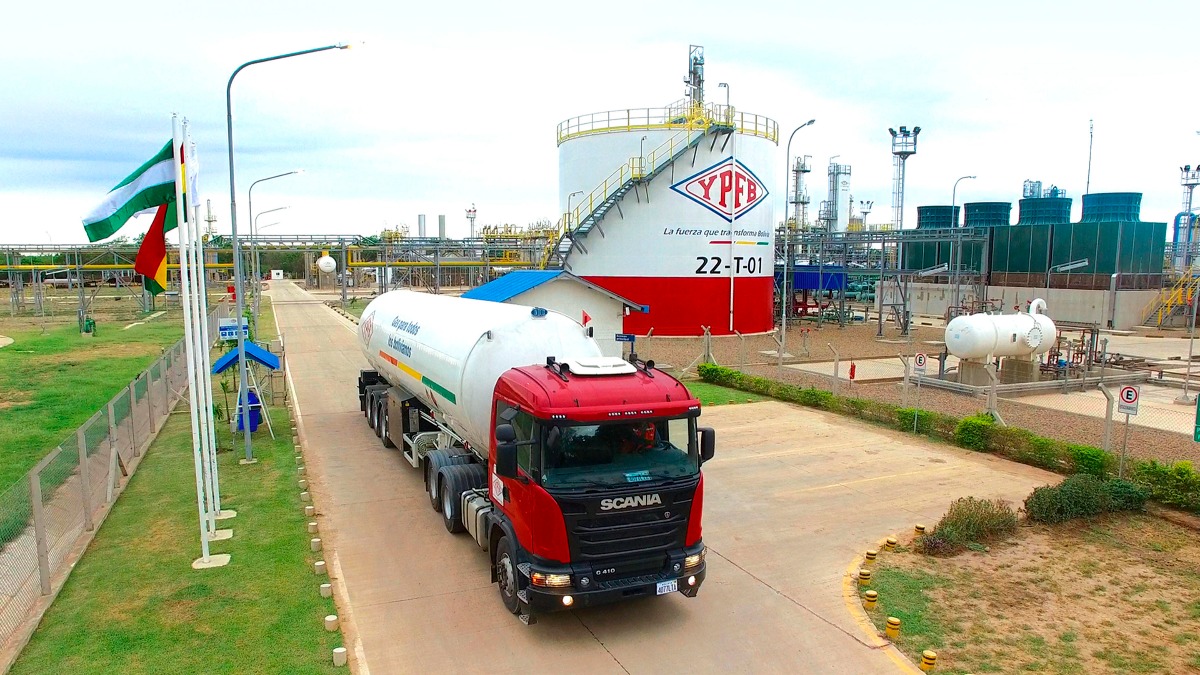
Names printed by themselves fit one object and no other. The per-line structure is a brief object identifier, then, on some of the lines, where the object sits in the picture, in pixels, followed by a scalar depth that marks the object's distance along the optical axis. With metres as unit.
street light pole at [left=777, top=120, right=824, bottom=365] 27.53
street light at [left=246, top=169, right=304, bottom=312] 38.21
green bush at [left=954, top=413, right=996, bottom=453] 17.69
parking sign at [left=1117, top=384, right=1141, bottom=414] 14.32
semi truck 8.35
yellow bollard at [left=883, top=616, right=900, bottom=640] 8.86
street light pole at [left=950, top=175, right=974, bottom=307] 41.78
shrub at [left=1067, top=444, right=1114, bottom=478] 14.94
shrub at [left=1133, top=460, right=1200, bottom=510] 13.27
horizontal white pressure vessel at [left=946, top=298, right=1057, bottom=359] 25.27
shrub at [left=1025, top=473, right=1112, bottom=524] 12.70
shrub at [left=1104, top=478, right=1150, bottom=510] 13.25
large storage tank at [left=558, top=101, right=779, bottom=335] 37.28
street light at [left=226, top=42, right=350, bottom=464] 15.48
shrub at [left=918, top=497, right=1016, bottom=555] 11.52
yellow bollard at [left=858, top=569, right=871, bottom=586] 10.36
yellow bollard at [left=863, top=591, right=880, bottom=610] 9.63
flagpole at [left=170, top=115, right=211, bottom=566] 10.32
